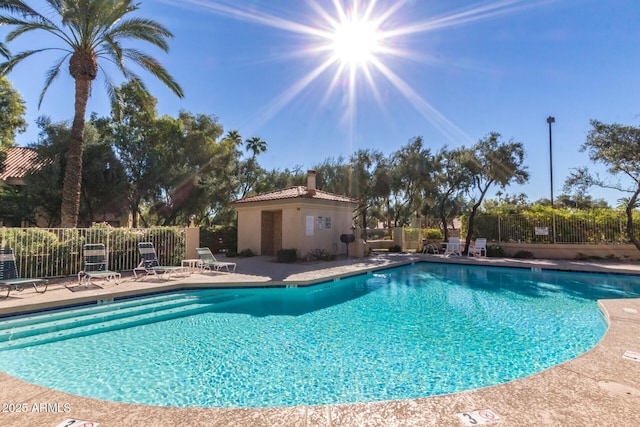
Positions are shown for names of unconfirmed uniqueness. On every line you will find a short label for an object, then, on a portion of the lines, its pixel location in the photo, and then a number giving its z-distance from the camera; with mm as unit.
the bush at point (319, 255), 16314
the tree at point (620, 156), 15348
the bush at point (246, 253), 17609
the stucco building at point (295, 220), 16219
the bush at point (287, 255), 15195
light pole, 24973
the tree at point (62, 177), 17625
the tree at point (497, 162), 18781
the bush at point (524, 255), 18109
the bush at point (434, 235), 25094
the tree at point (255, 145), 33531
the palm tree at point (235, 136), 33125
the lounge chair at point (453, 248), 19969
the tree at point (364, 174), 24797
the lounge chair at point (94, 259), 10273
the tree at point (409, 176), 22312
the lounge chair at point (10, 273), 8008
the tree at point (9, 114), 16219
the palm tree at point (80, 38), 11789
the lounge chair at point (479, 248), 19047
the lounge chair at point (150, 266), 11127
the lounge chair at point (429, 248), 21373
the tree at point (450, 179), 19934
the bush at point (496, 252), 19141
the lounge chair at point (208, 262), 12414
